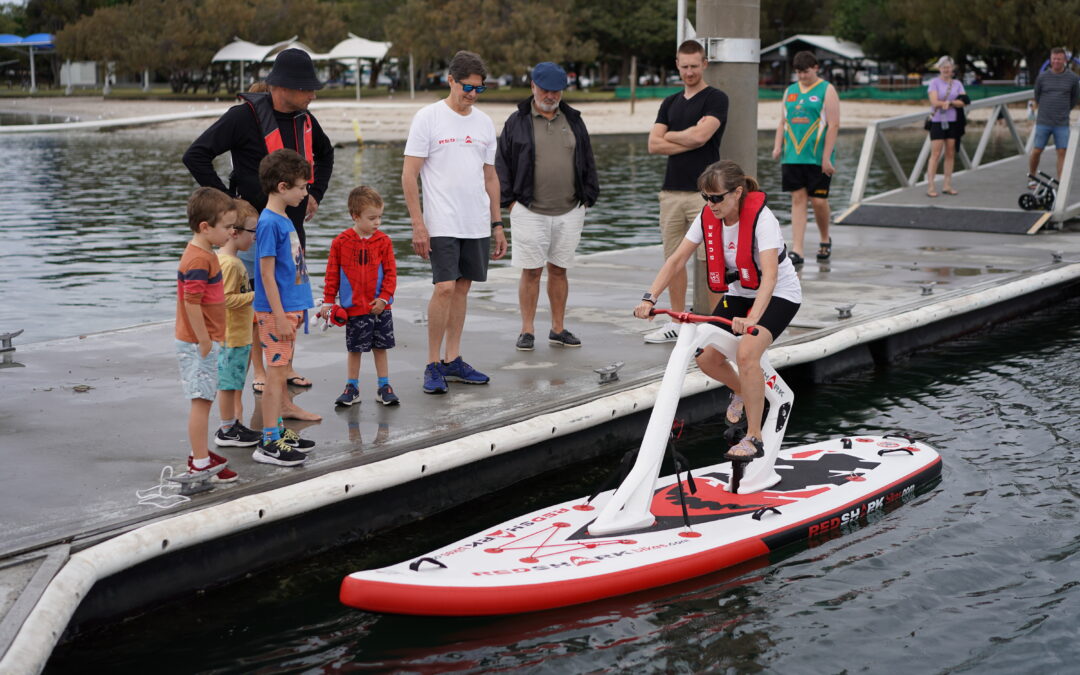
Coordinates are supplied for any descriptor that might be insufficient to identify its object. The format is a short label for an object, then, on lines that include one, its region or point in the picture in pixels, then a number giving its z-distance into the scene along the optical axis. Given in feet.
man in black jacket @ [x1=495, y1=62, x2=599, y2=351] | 28.55
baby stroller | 52.06
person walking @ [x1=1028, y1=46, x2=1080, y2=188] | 51.83
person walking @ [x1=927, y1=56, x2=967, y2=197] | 53.57
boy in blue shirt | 20.94
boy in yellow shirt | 21.47
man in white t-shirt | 24.88
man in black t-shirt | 30.12
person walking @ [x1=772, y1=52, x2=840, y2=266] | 39.60
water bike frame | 20.38
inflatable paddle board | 18.57
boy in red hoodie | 23.24
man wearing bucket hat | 23.50
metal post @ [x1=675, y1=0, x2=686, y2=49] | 30.96
